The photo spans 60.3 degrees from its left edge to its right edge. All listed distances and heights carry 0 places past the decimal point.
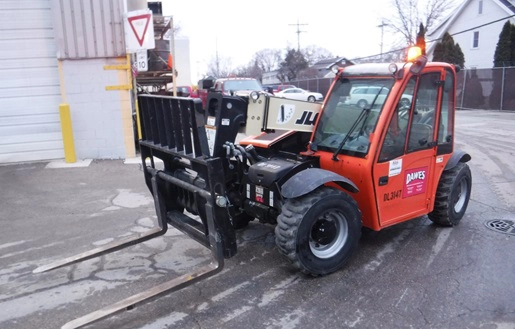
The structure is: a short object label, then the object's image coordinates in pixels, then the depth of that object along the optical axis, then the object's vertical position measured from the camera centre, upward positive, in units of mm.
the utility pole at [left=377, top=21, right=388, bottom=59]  42488 +4751
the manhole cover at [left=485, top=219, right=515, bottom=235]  5582 -1977
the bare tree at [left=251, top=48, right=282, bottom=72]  97438 +4367
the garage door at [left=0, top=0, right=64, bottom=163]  9906 +76
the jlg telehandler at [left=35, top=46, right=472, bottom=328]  4035 -848
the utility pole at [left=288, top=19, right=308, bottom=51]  66688 +6551
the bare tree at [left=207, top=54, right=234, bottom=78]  79512 +2282
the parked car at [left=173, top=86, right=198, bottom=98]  19438 -461
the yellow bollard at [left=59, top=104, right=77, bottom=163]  9898 -1054
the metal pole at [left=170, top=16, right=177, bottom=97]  12375 +739
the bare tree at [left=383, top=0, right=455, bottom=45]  40531 +5029
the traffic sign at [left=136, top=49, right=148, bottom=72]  10227 +518
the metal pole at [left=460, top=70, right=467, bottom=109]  26456 -596
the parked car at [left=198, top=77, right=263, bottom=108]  18938 -192
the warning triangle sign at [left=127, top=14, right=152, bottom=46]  8953 +1167
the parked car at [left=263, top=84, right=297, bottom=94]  37412 -817
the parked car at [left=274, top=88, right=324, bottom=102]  33625 -985
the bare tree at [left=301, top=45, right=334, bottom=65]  74475 +4034
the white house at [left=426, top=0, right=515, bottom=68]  35906 +3982
